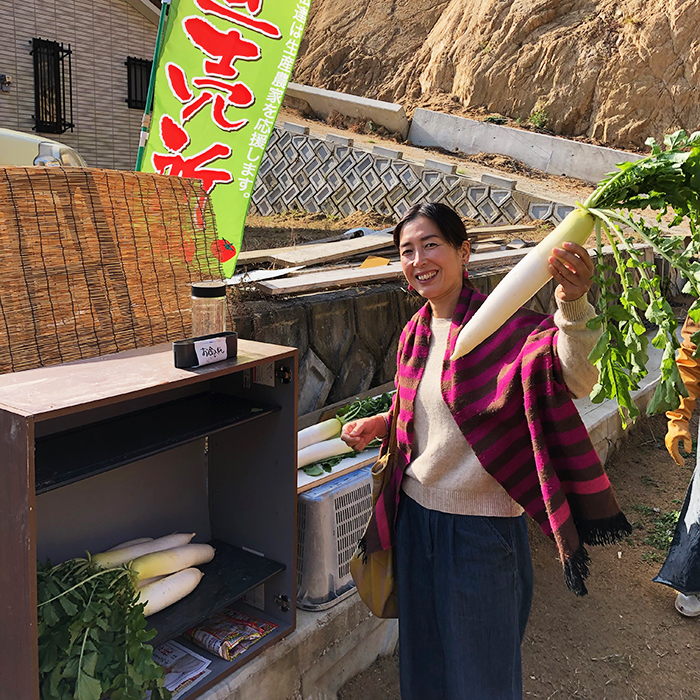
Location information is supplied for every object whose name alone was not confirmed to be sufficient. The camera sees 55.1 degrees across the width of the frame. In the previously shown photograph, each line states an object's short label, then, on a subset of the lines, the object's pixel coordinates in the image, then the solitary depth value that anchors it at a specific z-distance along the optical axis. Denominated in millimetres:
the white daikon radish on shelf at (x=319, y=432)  3389
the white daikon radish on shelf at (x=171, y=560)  2590
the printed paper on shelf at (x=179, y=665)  2408
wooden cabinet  1823
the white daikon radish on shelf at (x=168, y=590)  2506
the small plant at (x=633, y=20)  16844
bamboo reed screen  2320
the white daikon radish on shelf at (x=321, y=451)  3221
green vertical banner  4094
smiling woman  2008
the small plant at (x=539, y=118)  17281
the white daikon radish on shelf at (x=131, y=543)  2693
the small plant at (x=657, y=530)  4609
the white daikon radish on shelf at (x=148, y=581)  2586
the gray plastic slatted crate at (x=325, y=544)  2930
